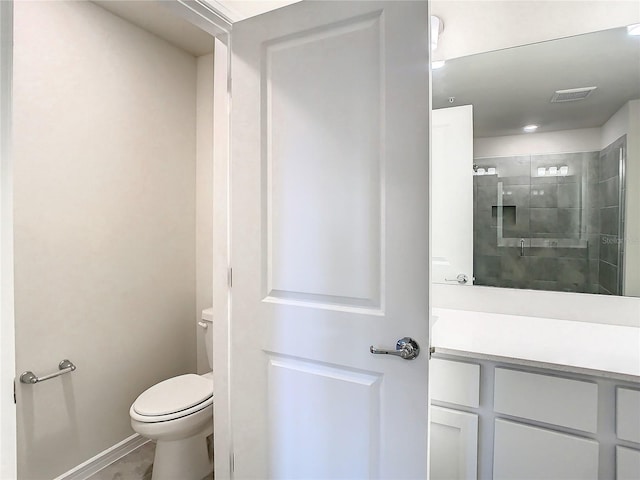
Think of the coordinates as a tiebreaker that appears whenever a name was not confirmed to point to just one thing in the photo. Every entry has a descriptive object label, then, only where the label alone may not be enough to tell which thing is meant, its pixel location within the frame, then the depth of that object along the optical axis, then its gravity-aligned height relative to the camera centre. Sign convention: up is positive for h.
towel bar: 1.73 -0.68
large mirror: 1.46 +0.28
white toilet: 1.75 -0.92
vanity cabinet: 1.11 -0.62
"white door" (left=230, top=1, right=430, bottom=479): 1.18 -0.02
